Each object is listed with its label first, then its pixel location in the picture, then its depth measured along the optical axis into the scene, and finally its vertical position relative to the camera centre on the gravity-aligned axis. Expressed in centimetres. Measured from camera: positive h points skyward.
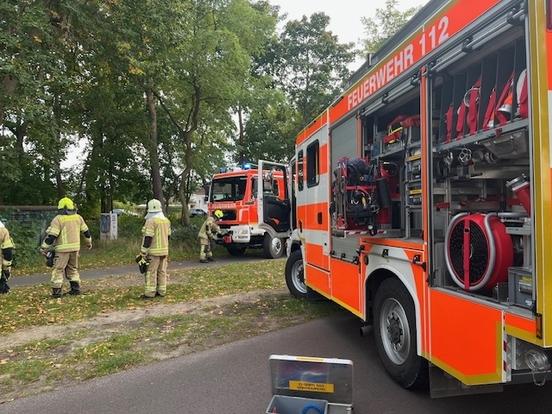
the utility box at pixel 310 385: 298 -109
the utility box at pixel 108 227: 1609 -18
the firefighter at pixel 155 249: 797 -48
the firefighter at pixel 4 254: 730 -50
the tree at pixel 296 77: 2678 +848
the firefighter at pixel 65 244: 823 -39
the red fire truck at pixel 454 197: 240 +17
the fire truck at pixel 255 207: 1417 +43
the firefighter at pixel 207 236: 1391 -45
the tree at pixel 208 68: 1633 +553
